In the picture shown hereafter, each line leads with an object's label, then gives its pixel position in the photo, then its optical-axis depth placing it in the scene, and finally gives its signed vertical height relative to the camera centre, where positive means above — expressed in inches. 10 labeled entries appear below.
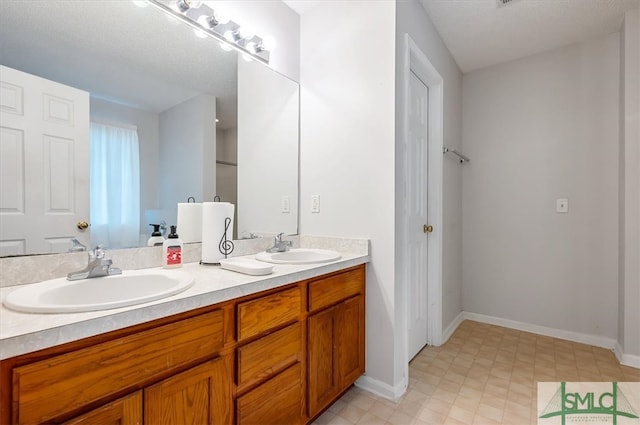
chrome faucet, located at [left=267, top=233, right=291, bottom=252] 70.4 -8.2
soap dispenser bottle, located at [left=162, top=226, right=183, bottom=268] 52.1 -7.2
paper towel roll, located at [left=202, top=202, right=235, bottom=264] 56.7 -3.6
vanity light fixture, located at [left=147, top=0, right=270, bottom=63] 56.3 +37.3
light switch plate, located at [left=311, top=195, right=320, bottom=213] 78.2 +1.7
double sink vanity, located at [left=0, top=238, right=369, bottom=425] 26.8 -16.4
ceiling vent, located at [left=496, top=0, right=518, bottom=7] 77.6 +53.1
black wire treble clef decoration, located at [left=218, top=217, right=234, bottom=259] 57.8 -6.4
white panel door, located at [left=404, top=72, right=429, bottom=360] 84.0 -0.3
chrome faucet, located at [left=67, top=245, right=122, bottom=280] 41.4 -8.1
